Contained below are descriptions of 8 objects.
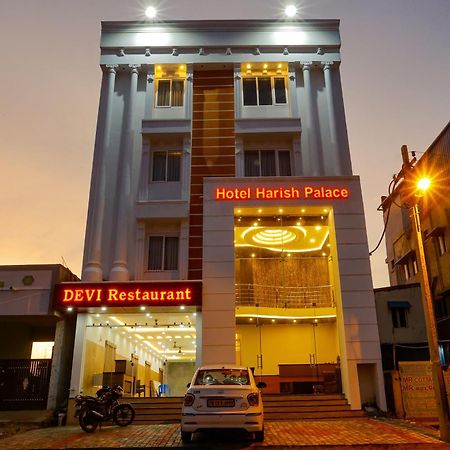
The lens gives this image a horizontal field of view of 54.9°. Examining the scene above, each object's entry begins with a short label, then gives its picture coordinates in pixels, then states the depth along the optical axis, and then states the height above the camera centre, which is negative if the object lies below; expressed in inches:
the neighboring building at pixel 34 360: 601.3 +41.9
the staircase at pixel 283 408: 537.6 -35.1
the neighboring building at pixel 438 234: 999.0 +334.3
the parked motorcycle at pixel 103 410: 462.6 -31.4
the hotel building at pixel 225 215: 617.9 +248.2
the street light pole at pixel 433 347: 374.3 +27.2
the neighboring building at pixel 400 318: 844.6 +113.3
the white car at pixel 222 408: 340.5 -21.9
